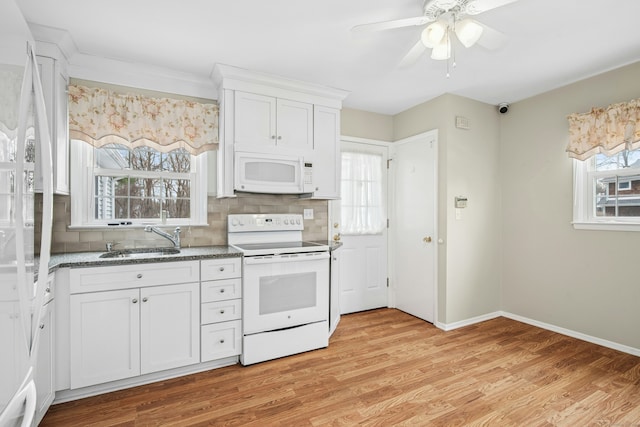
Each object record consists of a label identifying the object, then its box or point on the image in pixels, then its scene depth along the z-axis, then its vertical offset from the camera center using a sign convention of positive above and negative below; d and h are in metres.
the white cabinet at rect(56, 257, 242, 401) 2.03 -0.76
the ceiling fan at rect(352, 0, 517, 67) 1.72 +1.04
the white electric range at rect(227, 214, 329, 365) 2.50 -0.69
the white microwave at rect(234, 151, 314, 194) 2.76 +0.36
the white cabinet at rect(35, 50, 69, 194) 2.18 +0.73
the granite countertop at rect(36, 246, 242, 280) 2.02 -0.31
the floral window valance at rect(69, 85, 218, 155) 2.49 +0.77
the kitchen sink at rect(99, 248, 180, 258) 2.41 -0.32
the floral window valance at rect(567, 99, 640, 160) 2.57 +0.71
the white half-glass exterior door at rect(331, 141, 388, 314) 3.71 -0.40
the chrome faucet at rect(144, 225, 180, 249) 2.56 -0.18
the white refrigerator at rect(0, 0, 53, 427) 0.62 -0.01
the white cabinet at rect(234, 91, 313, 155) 2.77 +0.80
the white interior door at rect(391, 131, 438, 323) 3.43 -0.13
